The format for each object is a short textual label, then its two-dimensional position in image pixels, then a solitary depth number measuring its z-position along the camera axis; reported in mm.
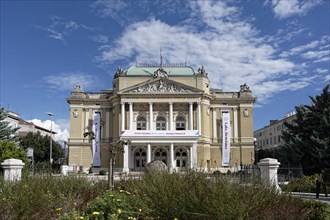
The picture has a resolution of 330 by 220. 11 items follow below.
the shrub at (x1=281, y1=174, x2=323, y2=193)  17797
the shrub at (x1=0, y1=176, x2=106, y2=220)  6895
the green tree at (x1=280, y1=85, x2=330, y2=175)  23672
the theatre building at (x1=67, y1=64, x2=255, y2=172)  50344
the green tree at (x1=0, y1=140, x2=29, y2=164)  23562
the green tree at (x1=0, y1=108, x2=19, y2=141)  30047
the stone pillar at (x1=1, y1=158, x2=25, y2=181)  14216
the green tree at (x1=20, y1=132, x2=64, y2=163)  64875
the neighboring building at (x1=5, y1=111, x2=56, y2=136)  81475
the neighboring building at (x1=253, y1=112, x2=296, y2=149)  78406
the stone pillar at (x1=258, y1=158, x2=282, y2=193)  13316
